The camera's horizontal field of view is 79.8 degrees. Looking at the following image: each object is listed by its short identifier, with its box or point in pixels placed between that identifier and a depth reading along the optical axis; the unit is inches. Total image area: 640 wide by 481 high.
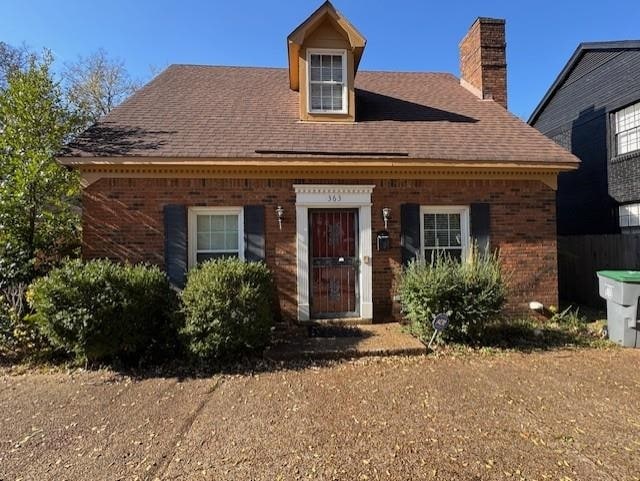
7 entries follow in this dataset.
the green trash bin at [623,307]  233.0
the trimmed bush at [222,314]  194.9
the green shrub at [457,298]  227.5
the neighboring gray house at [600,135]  397.4
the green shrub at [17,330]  213.3
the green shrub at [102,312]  188.1
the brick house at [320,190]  261.4
